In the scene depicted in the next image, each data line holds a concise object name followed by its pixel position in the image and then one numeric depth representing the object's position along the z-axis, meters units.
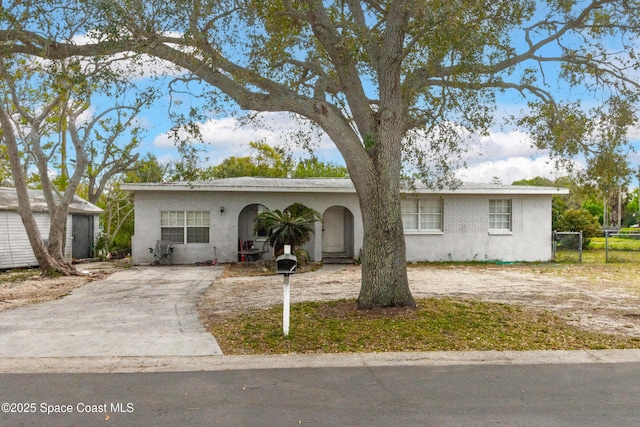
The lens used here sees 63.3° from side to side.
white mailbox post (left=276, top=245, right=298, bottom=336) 7.14
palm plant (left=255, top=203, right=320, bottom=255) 16.77
